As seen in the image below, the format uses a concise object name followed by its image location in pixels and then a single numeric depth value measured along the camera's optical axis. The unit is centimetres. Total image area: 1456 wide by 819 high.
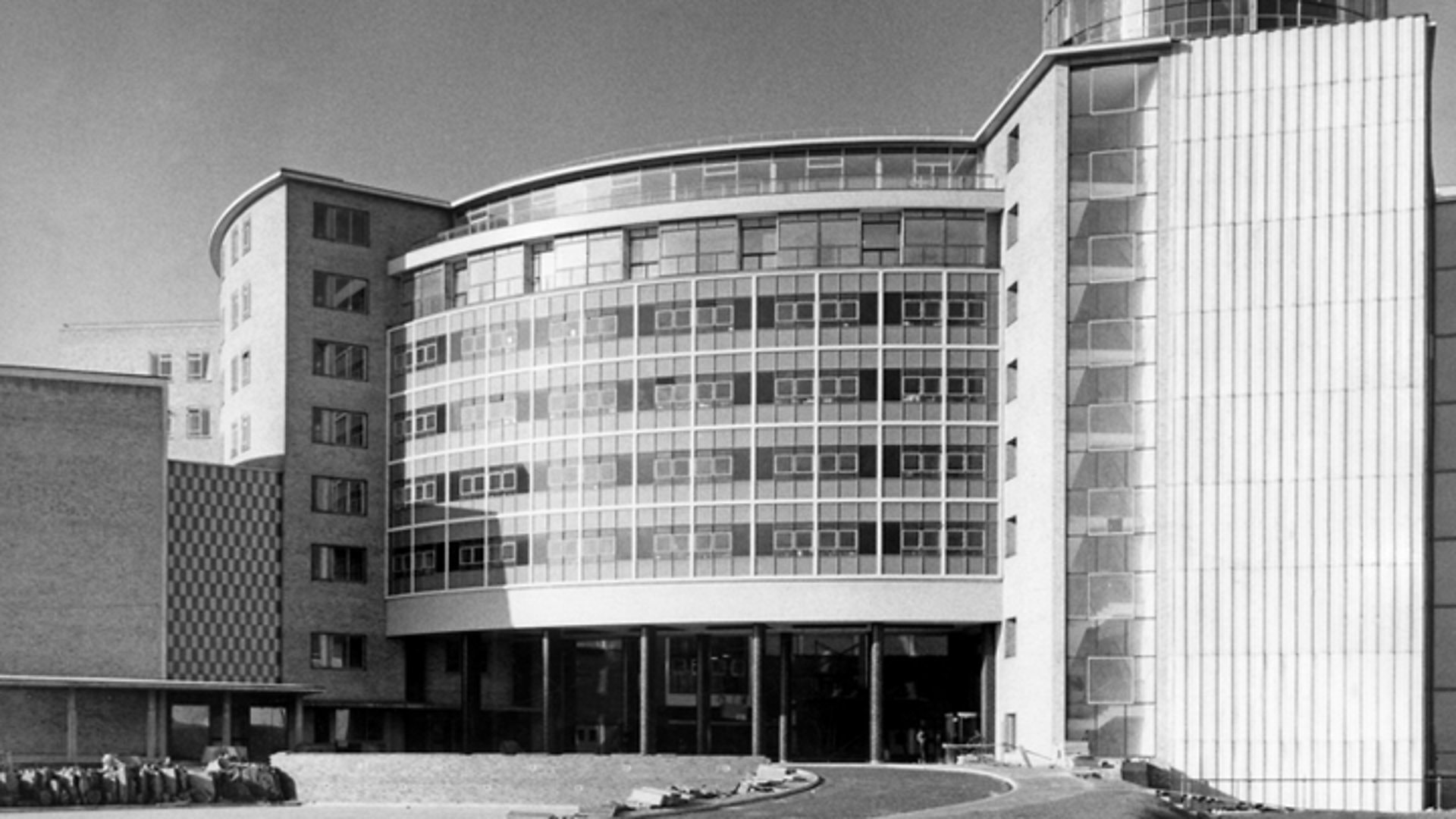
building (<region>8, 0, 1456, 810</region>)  6806
